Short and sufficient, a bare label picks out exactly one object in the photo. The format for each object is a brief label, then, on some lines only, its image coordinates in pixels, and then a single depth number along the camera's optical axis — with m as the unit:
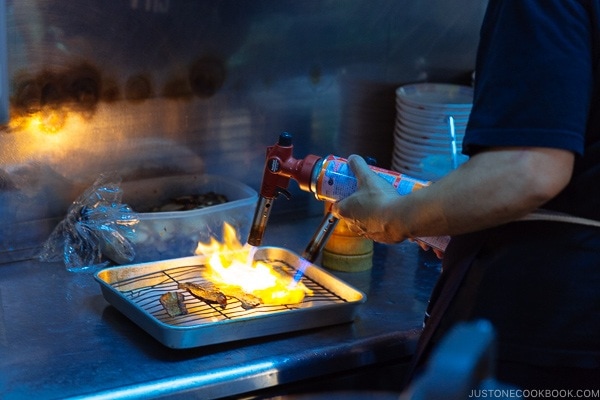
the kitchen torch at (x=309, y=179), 1.40
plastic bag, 1.77
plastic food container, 1.78
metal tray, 1.42
